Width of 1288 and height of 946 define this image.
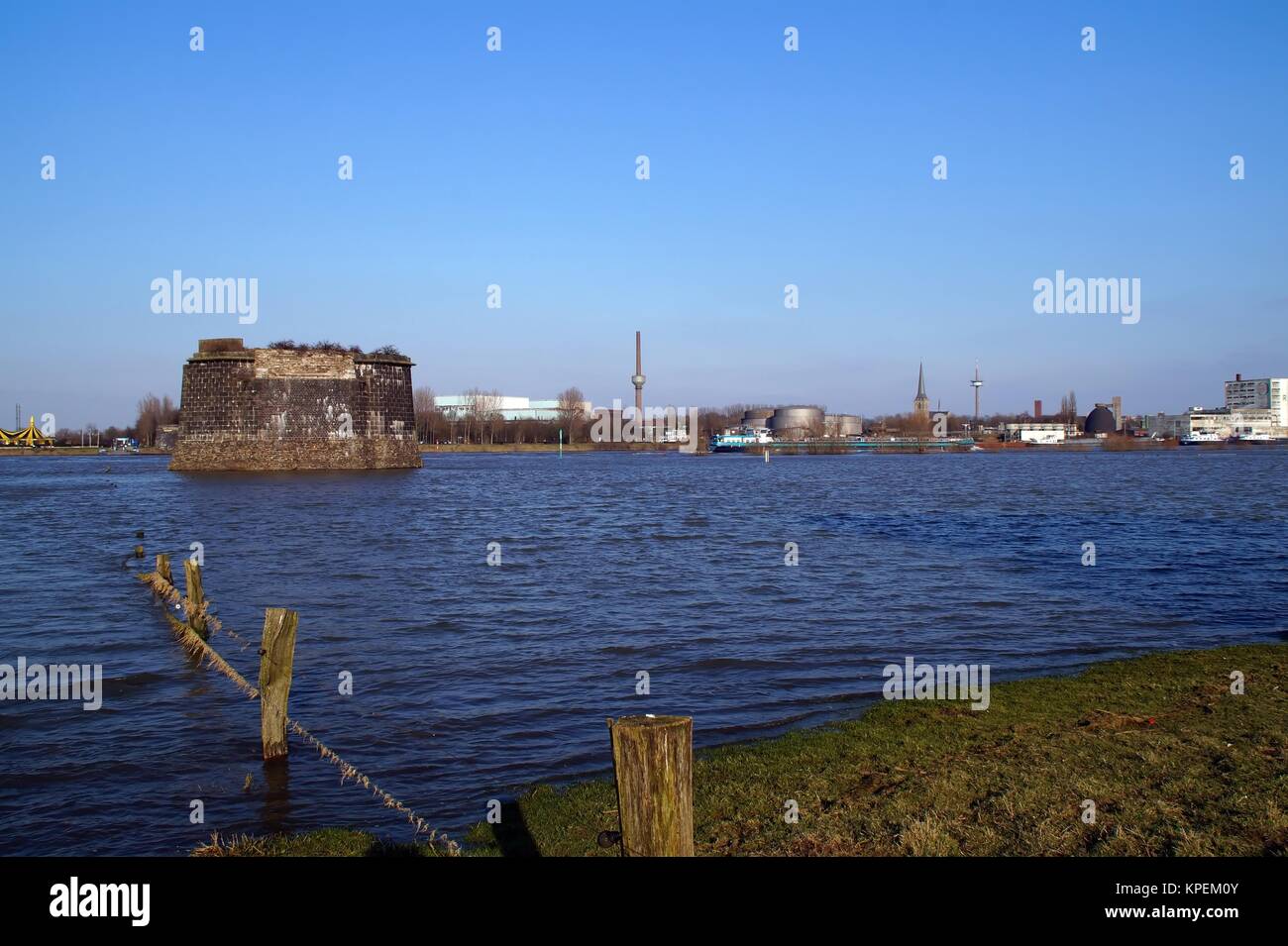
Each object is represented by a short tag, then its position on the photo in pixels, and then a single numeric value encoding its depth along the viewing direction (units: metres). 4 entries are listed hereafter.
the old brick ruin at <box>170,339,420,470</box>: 74.38
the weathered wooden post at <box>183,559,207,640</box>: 16.48
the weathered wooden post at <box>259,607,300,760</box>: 10.44
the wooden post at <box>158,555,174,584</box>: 21.00
